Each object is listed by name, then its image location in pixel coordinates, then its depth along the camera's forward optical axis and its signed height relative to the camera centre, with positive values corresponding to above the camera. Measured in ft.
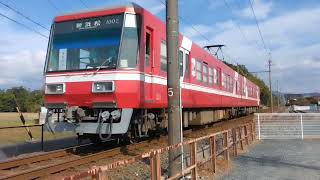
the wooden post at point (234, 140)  27.03 -3.48
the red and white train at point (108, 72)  23.95 +2.99
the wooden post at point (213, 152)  21.08 -3.65
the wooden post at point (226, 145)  23.67 -3.52
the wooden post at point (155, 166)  12.98 -2.94
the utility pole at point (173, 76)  18.66 +1.98
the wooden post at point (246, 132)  32.39 -3.28
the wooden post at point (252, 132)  36.25 -3.61
